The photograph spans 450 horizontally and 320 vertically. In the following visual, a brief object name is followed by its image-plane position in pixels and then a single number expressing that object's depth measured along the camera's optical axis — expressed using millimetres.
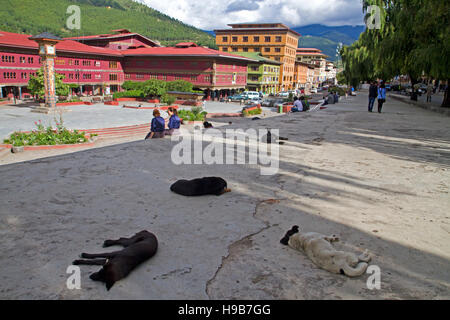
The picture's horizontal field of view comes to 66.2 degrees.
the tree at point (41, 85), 31672
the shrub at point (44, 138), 13891
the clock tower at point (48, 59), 25781
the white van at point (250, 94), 46838
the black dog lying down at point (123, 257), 3170
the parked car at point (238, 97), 46719
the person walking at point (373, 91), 18953
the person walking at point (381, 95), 18984
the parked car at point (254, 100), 44994
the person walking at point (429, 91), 29548
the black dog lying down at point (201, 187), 5723
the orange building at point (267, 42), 80869
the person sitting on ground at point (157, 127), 11055
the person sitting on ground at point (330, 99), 28969
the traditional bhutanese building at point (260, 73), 67688
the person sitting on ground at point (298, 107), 22917
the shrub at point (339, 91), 43350
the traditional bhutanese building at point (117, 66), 38031
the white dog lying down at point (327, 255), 3428
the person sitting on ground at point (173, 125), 11492
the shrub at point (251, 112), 27938
